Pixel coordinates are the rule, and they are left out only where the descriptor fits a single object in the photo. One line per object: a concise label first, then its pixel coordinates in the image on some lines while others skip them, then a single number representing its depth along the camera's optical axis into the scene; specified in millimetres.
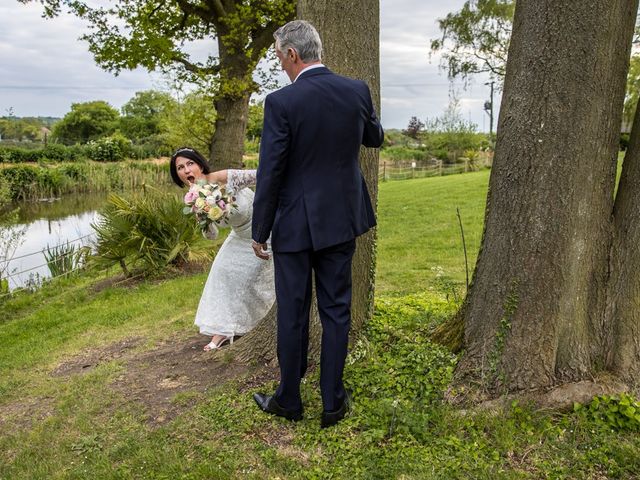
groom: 2904
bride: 4711
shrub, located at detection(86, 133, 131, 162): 36844
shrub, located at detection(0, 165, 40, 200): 23812
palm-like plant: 8211
